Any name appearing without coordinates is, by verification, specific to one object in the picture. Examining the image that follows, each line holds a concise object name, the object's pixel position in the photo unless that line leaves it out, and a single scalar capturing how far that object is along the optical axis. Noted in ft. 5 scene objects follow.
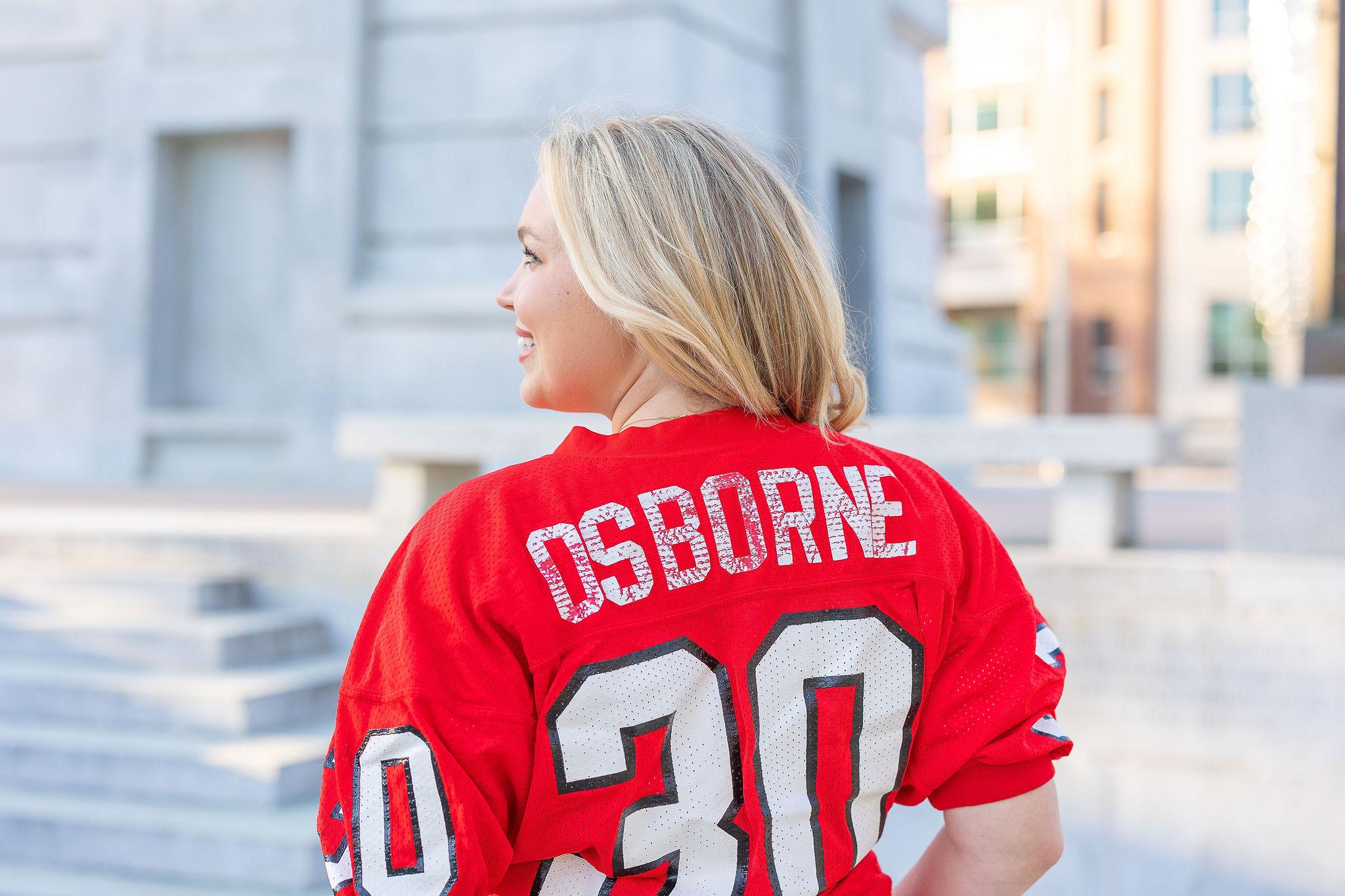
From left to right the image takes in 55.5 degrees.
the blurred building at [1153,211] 103.91
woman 3.92
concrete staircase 13.73
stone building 30.19
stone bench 14.49
